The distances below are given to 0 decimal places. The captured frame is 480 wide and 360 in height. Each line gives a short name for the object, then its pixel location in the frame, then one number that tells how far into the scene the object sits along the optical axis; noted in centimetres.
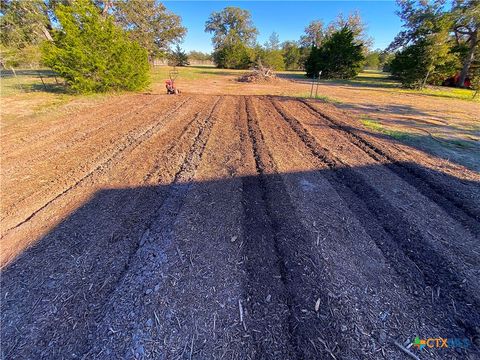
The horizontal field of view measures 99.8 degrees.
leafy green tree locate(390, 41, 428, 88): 1622
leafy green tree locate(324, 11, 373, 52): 3578
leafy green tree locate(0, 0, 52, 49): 1345
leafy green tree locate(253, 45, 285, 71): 3732
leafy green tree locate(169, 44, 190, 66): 4258
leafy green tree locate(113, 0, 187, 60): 1954
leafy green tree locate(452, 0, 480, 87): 1695
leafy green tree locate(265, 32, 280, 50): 4284
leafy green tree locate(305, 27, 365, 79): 2504
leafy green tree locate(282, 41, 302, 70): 4750
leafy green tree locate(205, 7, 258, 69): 4400
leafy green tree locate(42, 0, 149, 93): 1000
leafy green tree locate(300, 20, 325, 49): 5038
